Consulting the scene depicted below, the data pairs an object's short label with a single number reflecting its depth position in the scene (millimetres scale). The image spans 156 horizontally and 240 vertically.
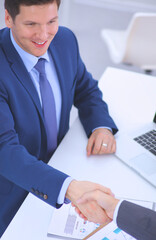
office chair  2426
